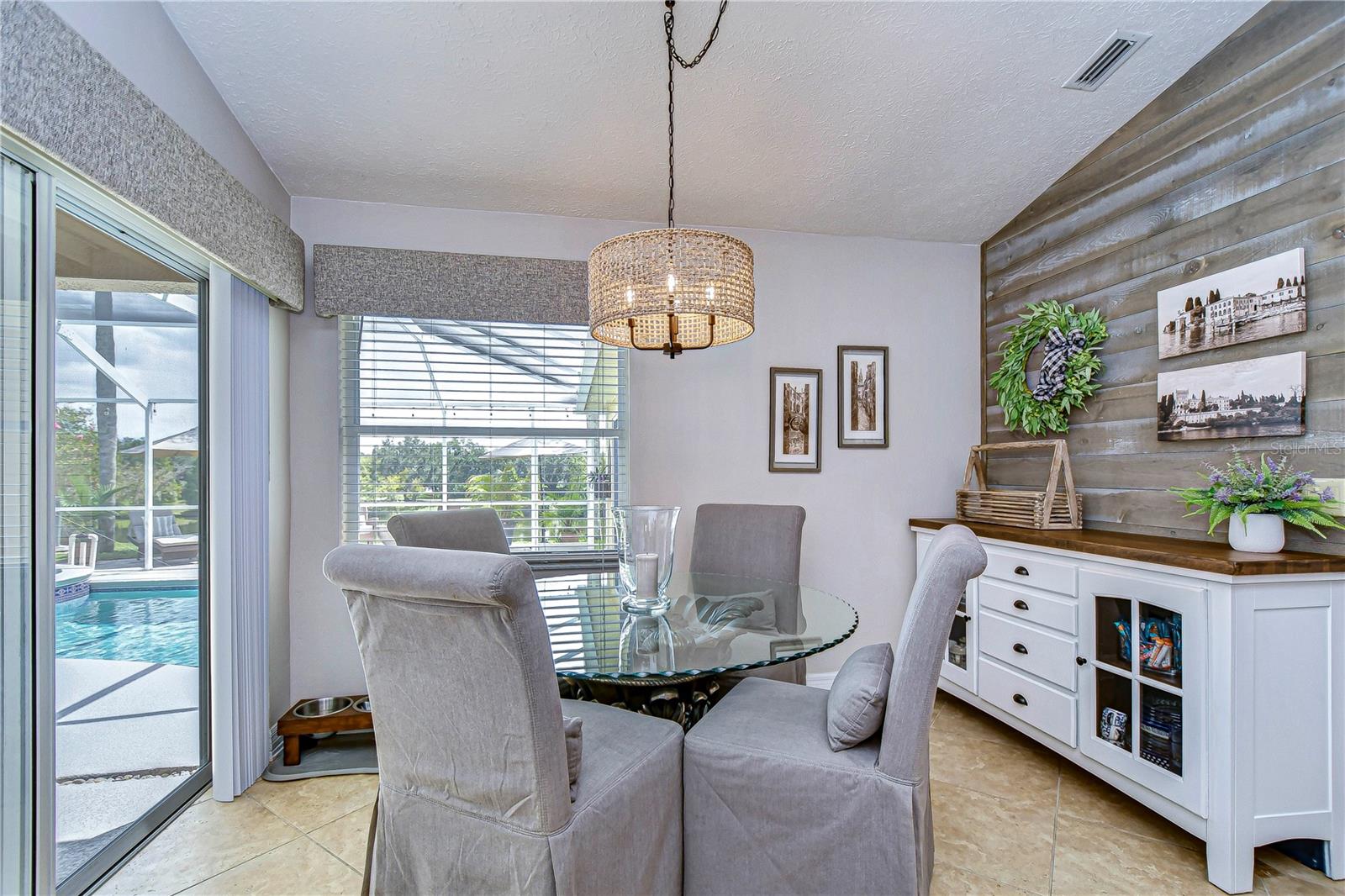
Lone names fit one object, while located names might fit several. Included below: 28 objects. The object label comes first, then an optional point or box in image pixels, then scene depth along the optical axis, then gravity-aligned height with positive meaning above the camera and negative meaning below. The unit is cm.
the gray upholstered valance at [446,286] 284 +76
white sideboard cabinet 184 -73
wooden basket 281 -25
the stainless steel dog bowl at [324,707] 275 -110
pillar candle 209 -40
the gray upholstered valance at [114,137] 129 +78
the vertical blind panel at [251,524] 237 -28
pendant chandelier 179 +49
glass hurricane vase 208 -33
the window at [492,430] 299 +11
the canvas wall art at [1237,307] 209 +51
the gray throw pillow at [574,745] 138 -63
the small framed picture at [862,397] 346 +29
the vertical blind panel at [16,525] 140 -16
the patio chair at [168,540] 199 -29
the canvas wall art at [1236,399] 209 +18
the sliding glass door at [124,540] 168 -26
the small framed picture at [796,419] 338 +17
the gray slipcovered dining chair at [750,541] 268 -39
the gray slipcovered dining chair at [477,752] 120 -62
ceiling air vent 229 +145
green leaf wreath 288 +38
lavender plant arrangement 196 -17
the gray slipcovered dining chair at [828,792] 145 -82
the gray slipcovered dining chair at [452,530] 229 -30
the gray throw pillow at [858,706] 153 -61
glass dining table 158 -52
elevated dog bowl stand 256 -110
